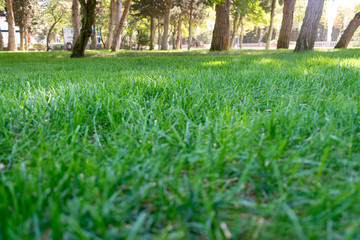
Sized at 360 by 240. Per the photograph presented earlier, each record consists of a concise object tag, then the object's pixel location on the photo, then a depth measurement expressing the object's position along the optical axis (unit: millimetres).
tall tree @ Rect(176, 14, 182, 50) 33741
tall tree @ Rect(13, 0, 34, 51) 31484
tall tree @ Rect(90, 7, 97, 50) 27559
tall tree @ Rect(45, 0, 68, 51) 42094
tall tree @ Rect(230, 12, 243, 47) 30069
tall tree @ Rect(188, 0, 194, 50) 27203
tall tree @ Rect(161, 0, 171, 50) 24234
